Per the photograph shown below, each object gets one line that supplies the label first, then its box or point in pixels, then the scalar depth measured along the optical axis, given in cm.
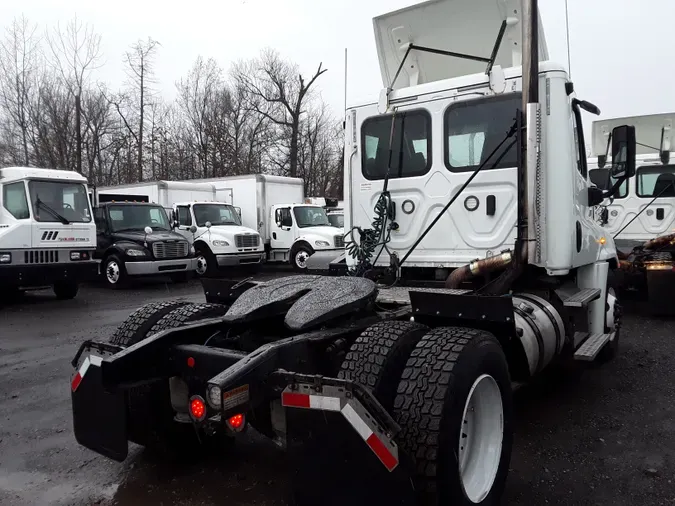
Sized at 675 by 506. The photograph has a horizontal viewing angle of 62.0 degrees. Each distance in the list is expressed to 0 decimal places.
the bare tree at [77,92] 2941
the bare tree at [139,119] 3388
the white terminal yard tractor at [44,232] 1109
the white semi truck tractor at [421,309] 255
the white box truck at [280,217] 1794
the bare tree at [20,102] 2789
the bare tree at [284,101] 3731
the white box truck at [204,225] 1661
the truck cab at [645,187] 1040
